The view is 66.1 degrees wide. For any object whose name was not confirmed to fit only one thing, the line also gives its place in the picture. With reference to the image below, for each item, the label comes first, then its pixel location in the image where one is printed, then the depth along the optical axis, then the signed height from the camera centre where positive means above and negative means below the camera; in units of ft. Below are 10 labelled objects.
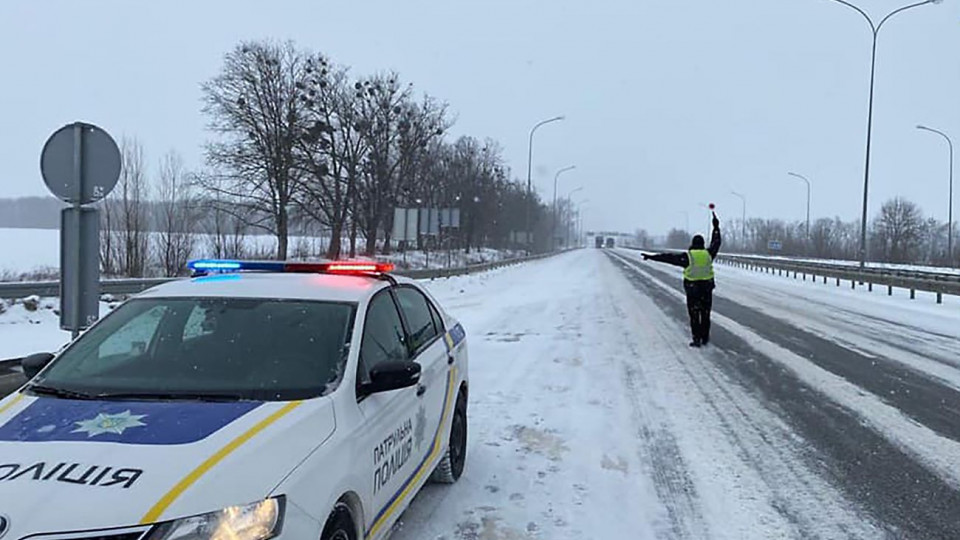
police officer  41.98 -2.10
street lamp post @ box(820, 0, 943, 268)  97.96 +11.20
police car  7.96 -2.54
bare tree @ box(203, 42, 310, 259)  136.36 +17.71
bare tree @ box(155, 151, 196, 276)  90.31 -0.10
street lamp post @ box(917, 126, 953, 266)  195.91 +0.47
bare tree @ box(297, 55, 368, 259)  145.69 +17.90
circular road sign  21.04 +1.86
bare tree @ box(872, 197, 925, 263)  232.63 +5.82
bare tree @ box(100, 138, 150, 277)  83.20 -0.23
